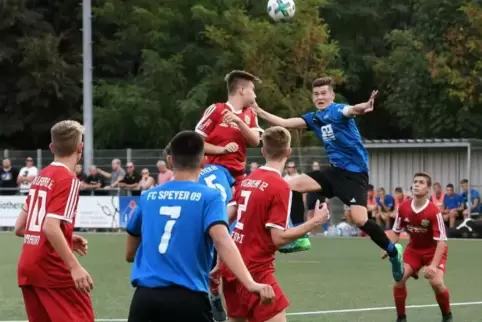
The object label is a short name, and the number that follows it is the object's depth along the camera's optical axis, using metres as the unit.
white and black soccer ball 21.47
